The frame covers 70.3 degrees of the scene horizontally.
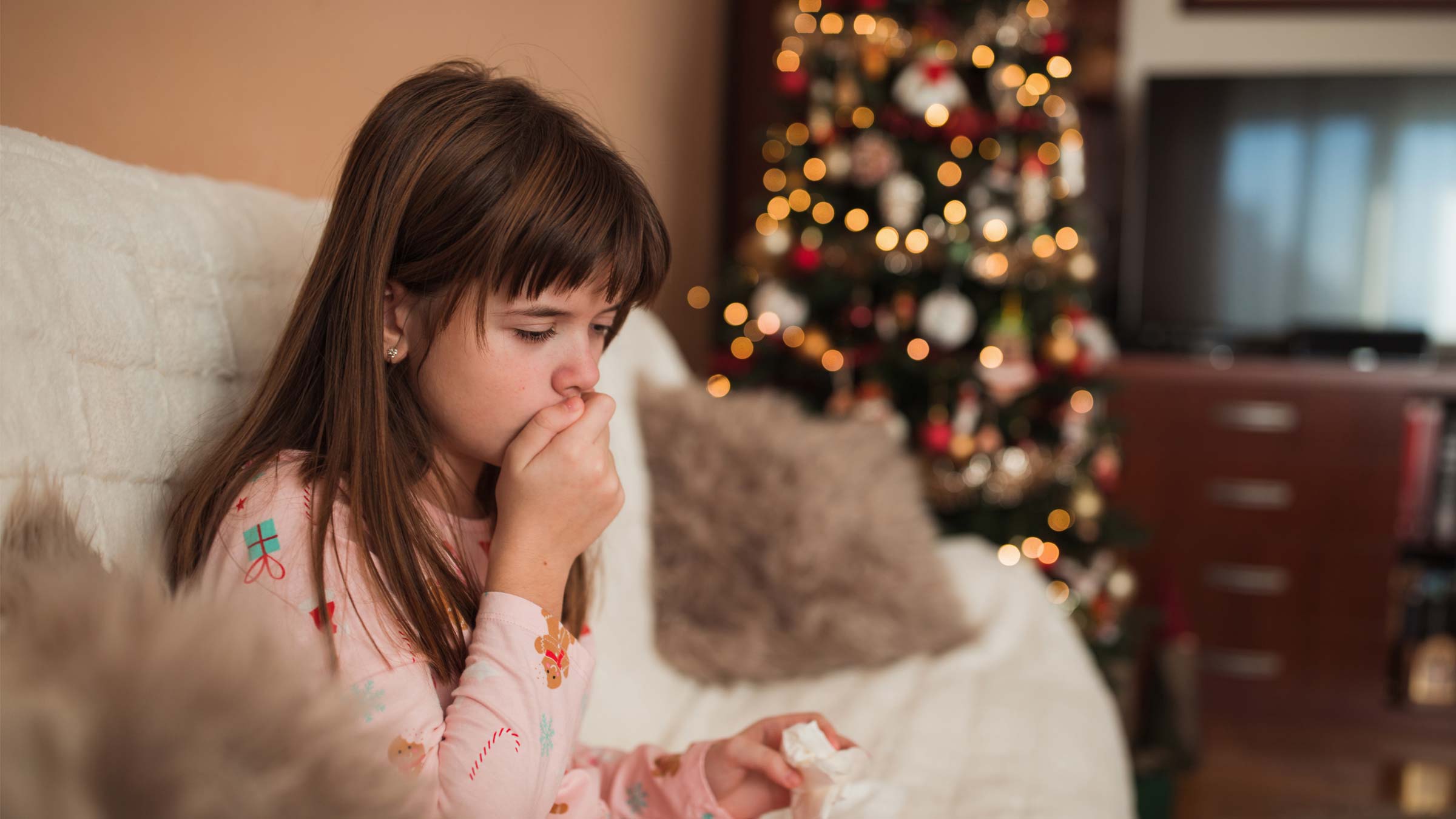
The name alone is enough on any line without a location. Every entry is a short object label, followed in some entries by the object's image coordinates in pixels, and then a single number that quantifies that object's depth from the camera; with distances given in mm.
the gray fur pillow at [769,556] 1329
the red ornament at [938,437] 2318
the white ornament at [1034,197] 2330
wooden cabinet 2627
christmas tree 2344
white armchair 659
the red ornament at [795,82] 2439
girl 650
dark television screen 2895
